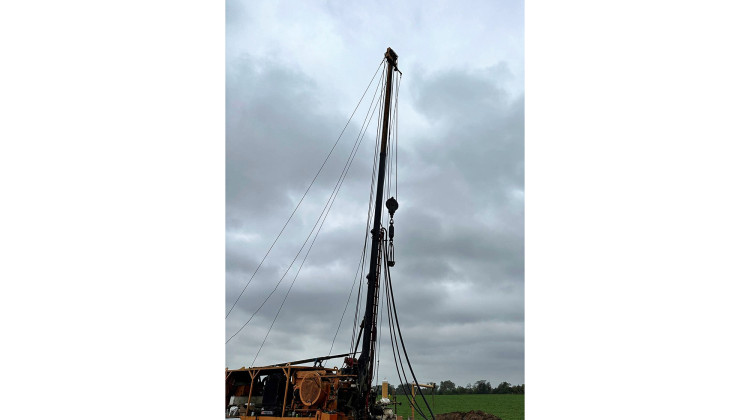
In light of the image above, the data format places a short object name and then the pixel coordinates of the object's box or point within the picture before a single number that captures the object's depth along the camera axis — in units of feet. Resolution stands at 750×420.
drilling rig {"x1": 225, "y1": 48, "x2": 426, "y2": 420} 51.83
